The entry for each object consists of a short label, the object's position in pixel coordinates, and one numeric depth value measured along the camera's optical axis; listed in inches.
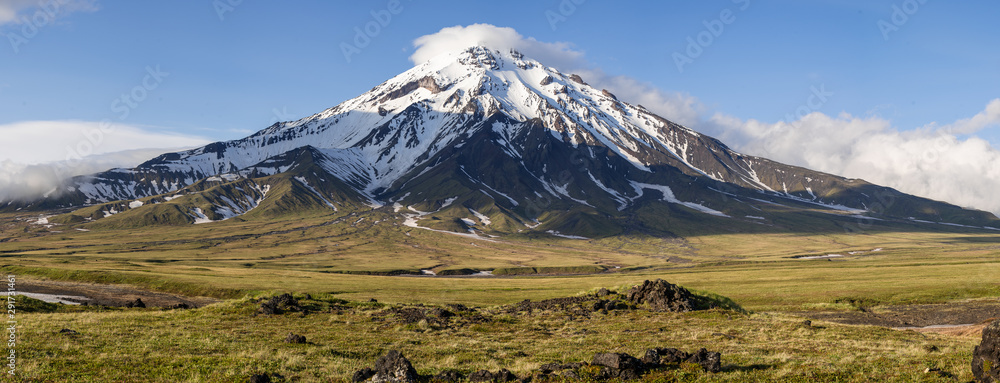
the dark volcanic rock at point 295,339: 1243.2
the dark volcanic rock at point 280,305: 1806.0
